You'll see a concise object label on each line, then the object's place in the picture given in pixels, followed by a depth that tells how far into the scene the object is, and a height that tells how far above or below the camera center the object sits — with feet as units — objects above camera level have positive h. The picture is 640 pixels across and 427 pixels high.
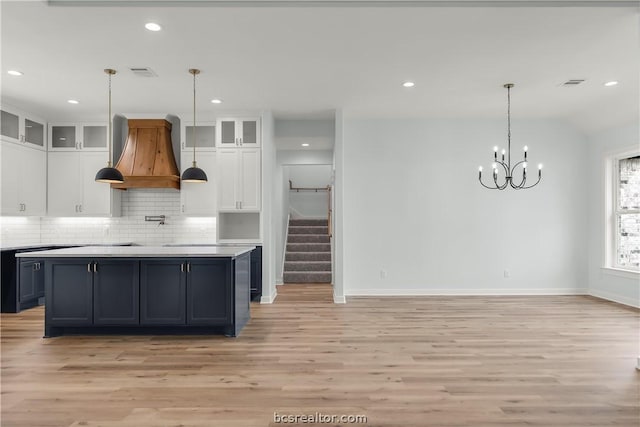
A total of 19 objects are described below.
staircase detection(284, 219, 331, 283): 28.25 -2.96
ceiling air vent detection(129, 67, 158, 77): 15.48 +5.29
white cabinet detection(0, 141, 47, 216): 19.65 +1.58
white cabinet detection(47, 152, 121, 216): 22.41 +1.17
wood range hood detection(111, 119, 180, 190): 21.54 +2.82
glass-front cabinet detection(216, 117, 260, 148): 21.71 +4.17
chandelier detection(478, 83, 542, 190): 22.82 +2.16
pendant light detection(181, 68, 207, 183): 16.43 +1.46
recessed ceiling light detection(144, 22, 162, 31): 11.94 +5.36
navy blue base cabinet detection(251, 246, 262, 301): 20.95 -3.29
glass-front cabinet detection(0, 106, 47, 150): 19.63 +4.16
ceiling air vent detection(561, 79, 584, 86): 16.87 +5.34
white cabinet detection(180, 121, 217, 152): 22.30 +4.06
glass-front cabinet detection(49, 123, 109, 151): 22.50 +4.06
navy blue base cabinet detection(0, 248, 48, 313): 18.67 -3.18
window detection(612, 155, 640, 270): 20.74 +0.01
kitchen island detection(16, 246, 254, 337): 14.55 -2.74
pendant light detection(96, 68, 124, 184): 15.38 +1.39
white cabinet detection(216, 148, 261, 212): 21.68 +1.88
